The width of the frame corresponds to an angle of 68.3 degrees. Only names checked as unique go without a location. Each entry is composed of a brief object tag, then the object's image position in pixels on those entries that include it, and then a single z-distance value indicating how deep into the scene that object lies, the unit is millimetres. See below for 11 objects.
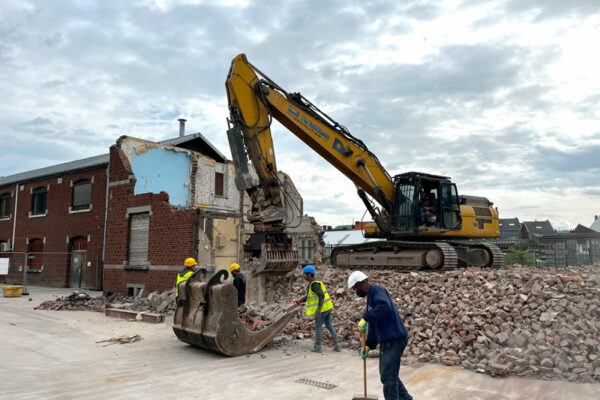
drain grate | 6141
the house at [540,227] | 53094
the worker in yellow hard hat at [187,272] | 9148
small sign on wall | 18427
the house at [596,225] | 50519
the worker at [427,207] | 13039
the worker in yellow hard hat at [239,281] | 10227
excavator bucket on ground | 7688
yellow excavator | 11117
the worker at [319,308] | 8477
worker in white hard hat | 4879
